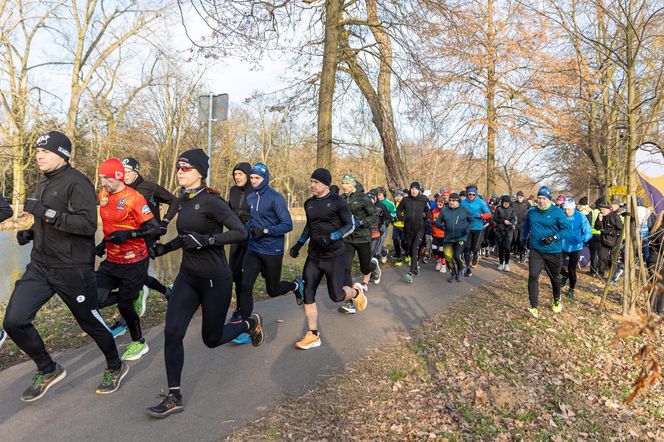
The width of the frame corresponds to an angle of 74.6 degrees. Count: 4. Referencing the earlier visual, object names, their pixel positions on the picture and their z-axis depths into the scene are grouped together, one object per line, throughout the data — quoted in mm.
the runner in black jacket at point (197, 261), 3518
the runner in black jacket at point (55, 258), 3502
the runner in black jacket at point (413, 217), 9891
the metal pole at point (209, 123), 7484
